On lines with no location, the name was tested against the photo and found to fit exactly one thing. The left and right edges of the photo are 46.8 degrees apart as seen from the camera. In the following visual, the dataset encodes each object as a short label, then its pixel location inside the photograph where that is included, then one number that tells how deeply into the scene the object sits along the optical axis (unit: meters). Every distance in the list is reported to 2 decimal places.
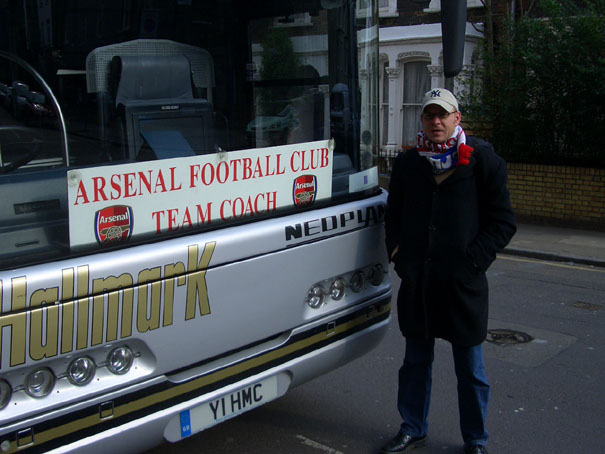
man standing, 3.32
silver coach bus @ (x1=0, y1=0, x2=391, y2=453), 2.48
